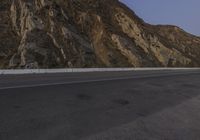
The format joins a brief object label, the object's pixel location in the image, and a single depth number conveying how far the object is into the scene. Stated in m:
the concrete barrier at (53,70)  12.83
